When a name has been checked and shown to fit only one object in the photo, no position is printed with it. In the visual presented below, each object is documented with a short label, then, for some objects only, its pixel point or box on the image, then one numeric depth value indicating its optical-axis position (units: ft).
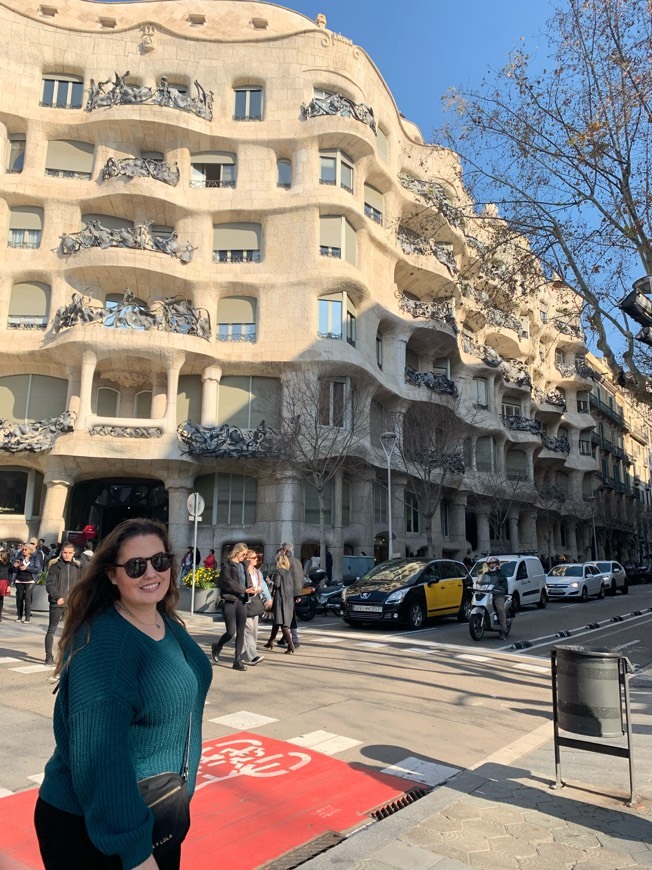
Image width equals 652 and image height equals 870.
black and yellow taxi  47.39
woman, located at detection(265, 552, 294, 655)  34.55
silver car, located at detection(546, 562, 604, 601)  81.87
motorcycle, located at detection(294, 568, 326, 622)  56.70
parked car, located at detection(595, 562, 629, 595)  93.45
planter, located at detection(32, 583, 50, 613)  56.70
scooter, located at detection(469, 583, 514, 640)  42.65
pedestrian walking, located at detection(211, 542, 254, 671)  30.37
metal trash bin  15.48
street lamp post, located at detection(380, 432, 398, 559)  89.20
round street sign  57.47
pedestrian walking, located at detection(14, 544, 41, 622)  46.96
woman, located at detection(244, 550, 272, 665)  31.01
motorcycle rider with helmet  43.32
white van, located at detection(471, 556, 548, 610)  64.75
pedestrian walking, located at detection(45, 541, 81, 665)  30.68
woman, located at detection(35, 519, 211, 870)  5.72
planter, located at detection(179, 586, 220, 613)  56.90
